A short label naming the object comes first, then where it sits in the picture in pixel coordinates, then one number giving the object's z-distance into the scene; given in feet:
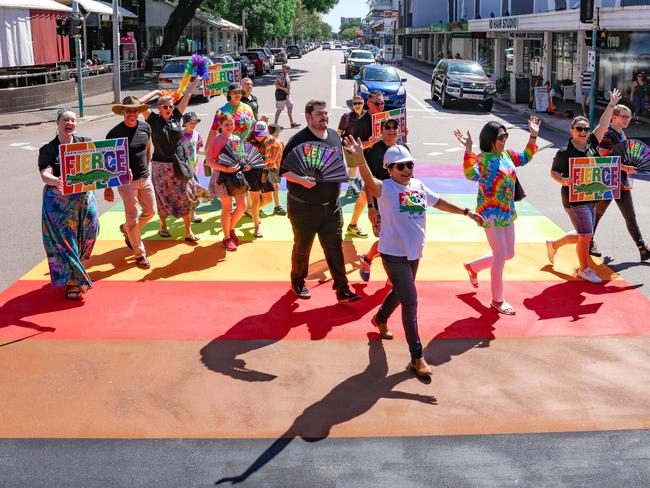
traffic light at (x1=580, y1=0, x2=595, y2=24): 70.18
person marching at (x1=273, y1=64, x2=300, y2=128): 71.61
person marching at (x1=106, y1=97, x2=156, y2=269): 28.73
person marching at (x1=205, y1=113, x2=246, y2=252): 31.37
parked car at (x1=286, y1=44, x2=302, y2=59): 306.18
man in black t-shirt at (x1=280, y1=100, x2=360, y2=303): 24.75
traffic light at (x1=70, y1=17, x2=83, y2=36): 80.18
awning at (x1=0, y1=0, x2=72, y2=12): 88.89
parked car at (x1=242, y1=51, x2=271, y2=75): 163.73
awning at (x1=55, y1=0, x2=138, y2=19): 107.14
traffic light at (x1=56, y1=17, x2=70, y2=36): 80.89
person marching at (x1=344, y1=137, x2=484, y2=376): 20.76
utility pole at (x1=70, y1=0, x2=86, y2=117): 80.23
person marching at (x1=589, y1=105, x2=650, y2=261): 30.12
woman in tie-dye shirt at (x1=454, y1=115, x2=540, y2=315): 24.48
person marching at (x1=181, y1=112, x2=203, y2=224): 33.17
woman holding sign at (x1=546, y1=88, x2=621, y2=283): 28.18
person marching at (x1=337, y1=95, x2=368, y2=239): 34.33
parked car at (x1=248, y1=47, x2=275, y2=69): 172.19
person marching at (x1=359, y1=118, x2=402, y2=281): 26.14
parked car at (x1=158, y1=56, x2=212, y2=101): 98.02
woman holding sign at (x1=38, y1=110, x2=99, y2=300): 25.49
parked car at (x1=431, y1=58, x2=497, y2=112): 97.40
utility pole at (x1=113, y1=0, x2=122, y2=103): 92.07
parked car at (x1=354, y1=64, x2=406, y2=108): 92.32
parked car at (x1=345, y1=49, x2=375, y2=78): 163.53
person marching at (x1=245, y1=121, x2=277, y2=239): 32.48
